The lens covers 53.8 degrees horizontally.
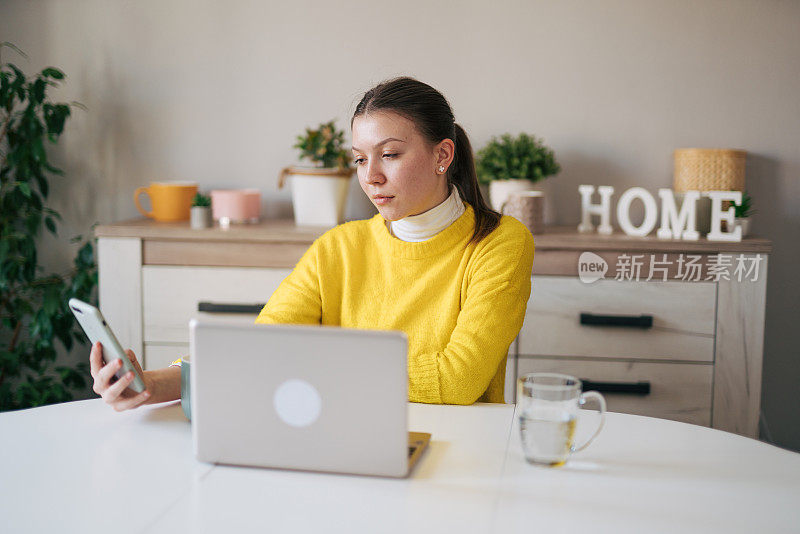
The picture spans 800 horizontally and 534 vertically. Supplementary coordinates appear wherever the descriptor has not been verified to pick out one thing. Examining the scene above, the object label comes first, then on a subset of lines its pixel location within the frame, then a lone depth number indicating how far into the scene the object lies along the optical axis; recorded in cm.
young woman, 154
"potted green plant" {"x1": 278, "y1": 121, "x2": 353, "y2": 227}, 255
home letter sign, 235
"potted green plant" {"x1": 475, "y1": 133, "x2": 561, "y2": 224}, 252
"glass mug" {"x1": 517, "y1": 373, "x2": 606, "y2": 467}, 105
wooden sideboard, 232
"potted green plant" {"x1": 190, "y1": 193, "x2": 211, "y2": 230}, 250
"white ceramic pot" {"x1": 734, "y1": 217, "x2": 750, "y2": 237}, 242
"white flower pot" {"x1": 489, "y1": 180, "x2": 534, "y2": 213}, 253
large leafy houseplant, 257
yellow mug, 265
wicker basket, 248
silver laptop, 96
